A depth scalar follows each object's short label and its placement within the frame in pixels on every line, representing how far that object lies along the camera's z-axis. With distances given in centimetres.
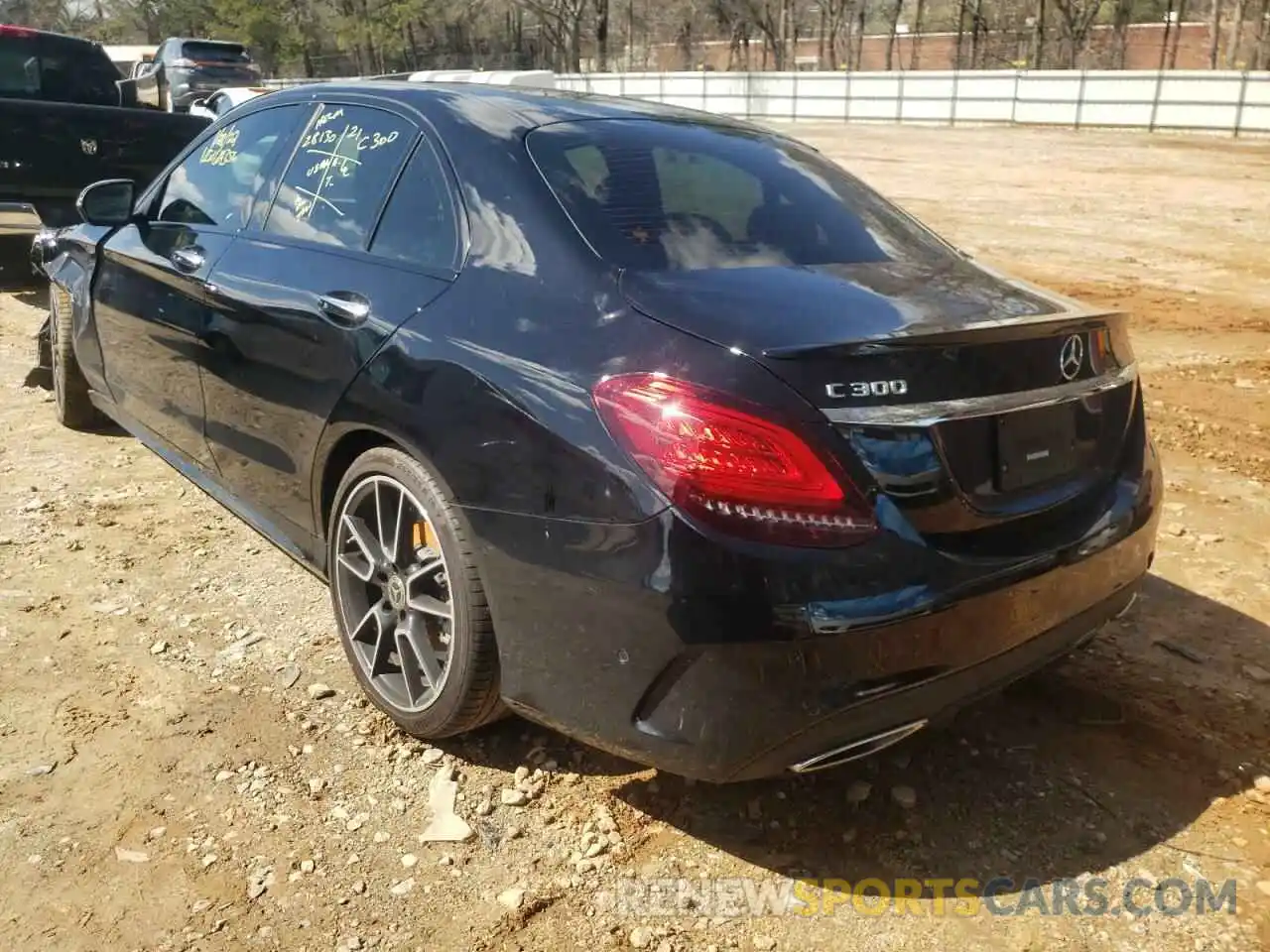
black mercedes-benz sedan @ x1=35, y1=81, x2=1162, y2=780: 216
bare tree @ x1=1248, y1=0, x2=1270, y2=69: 3771
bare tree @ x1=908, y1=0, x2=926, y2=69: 5289
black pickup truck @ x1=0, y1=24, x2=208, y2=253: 742
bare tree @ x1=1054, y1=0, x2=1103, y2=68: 4488
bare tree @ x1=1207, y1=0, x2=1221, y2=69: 4188
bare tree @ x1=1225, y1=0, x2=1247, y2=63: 4041
